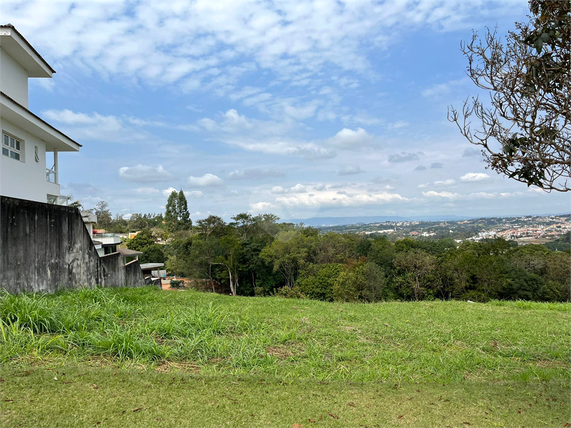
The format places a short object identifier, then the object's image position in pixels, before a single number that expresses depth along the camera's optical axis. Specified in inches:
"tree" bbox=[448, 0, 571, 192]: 139.2
